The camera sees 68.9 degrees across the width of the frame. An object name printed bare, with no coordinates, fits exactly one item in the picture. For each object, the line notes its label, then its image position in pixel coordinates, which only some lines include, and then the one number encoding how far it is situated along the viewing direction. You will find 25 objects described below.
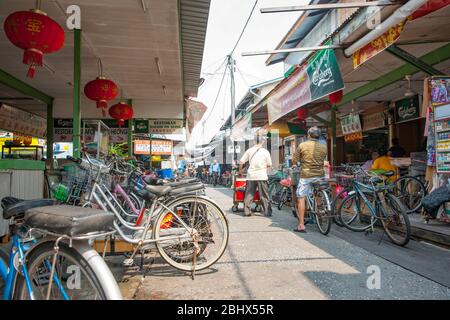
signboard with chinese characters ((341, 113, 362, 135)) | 11.57
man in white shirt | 7.58
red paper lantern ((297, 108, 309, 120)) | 10.15
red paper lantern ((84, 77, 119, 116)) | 6.05
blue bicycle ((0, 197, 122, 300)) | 1.73
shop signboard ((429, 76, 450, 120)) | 5.38
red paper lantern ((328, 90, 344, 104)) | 7.34
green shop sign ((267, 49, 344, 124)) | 5.65
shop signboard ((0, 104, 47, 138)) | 10.48
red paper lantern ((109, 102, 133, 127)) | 8.30
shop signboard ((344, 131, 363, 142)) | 11.59
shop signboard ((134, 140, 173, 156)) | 17.78
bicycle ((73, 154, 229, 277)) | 3.30
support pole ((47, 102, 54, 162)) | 10.28
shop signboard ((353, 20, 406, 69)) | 4.58
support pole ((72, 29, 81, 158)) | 5.41
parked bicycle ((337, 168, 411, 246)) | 4.71
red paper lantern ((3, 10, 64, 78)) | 3.71
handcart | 8.36
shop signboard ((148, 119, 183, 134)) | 11.09
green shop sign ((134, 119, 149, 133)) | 11.27
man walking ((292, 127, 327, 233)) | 5.77
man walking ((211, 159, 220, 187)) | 22.83
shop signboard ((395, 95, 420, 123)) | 9.09
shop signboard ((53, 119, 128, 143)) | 10.53
